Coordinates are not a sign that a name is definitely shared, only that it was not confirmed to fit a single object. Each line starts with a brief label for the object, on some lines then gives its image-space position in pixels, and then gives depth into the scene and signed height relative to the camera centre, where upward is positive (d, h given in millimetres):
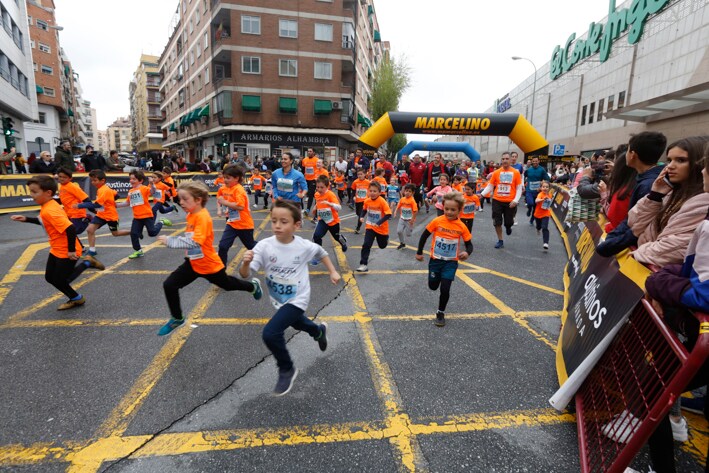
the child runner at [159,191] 9898 -602
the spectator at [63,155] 12570 +371
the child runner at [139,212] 6891 -802
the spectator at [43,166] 12266 -5
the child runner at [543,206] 9062 -675
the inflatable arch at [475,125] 15320 +2105
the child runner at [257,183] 14148 -444
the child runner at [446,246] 4473 -837
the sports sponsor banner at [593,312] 2523 -1042
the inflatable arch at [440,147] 24078 +2039
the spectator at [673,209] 2375 -188
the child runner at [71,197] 6734 -550
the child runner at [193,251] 3863 -865
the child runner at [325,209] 6941 -660
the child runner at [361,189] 10219 -413
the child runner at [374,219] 6645 -792
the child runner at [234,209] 5902 -618
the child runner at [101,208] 6922 -761
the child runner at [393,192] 11445 -535
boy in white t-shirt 3041 -840
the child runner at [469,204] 8382 -626
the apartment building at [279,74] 31344 +8566
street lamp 29369 +9352
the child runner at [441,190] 8922 -338
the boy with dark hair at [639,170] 3002 +99
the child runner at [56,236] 4469 -844
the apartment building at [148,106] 73038 +13567
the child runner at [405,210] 8305 -781
